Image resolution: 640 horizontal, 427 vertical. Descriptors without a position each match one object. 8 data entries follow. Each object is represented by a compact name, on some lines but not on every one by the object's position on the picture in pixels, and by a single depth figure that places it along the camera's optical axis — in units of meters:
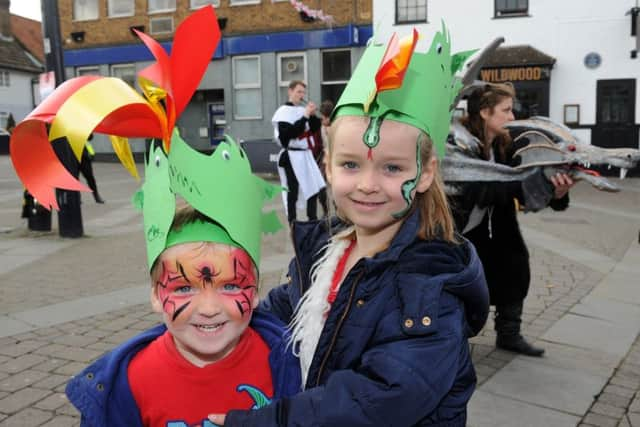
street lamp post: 8.33
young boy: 1.60
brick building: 19.70
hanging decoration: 18.17
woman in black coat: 3.82
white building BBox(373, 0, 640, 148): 16.70
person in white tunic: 8.34
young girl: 1.48
